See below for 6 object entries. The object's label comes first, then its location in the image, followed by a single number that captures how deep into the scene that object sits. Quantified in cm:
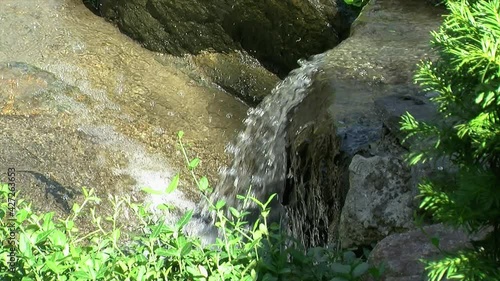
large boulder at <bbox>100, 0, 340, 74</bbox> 688
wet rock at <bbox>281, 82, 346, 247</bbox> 426
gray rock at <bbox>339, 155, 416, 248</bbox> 374
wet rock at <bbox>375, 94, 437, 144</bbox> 402
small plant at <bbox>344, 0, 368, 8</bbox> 668
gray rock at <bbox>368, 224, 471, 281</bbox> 291
